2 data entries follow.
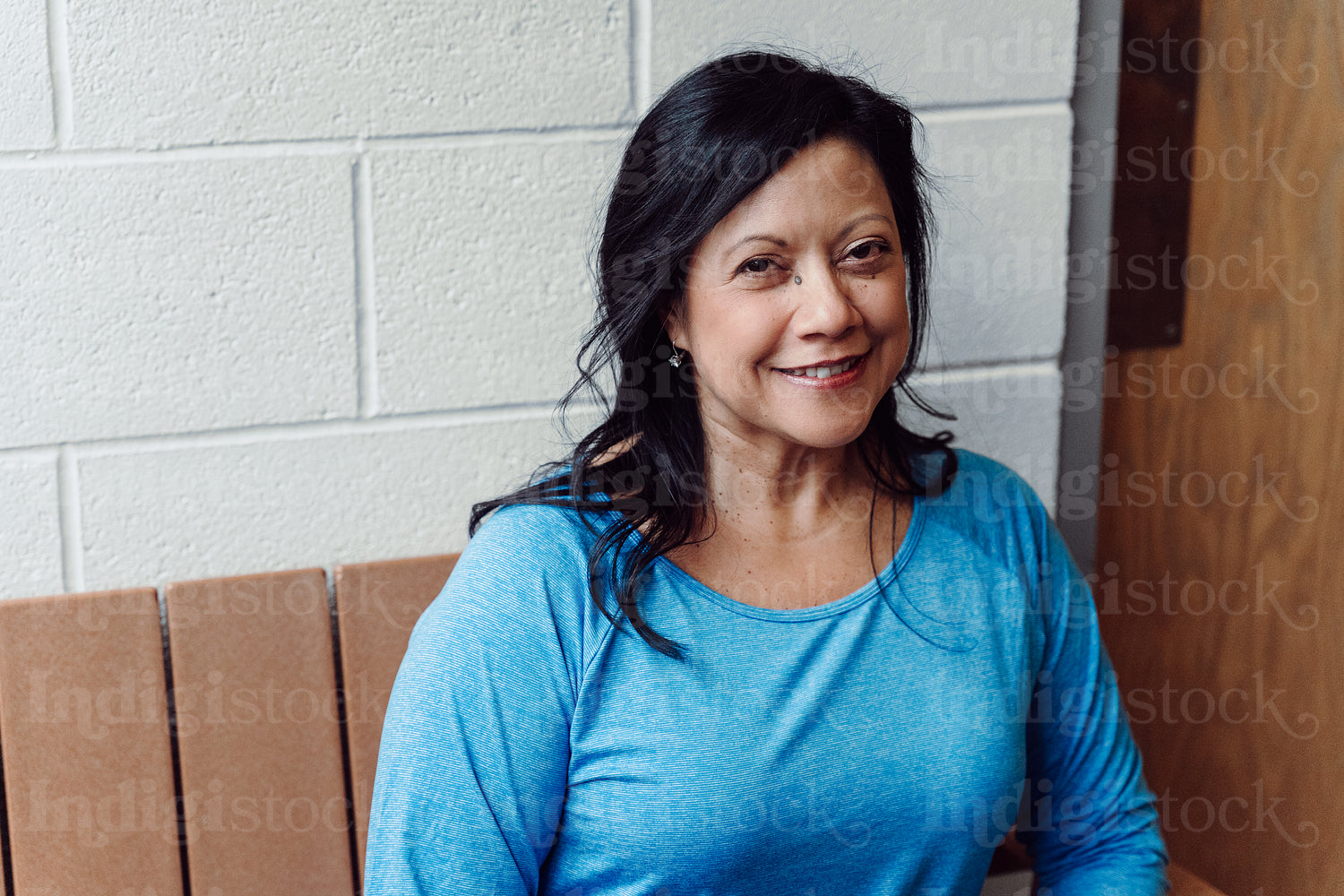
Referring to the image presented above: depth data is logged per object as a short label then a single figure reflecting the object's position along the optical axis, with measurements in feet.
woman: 7.07
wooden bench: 7.50
